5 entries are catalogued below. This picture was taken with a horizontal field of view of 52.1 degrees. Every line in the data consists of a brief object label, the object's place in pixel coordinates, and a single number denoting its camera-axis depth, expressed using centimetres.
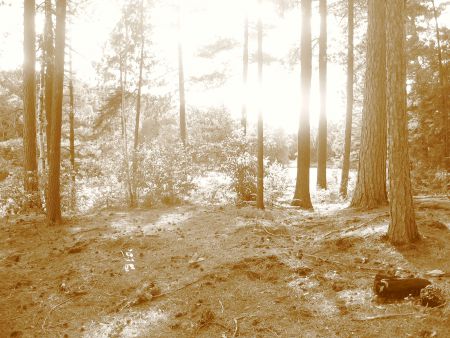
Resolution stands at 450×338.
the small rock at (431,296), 557
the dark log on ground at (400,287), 591
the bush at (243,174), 1504
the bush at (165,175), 1555
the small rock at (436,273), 647
